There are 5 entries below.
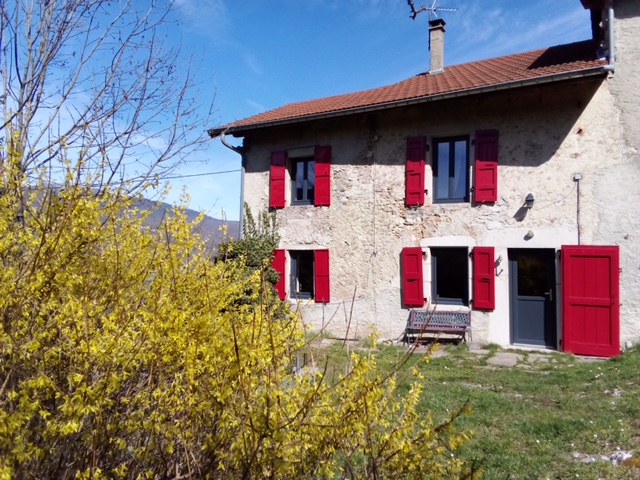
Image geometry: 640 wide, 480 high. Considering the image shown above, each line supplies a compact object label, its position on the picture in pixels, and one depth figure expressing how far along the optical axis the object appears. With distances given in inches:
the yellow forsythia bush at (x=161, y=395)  68.1
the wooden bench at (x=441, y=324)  361.4
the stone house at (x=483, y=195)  325.4
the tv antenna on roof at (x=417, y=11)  480.4
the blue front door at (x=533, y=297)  347.6
